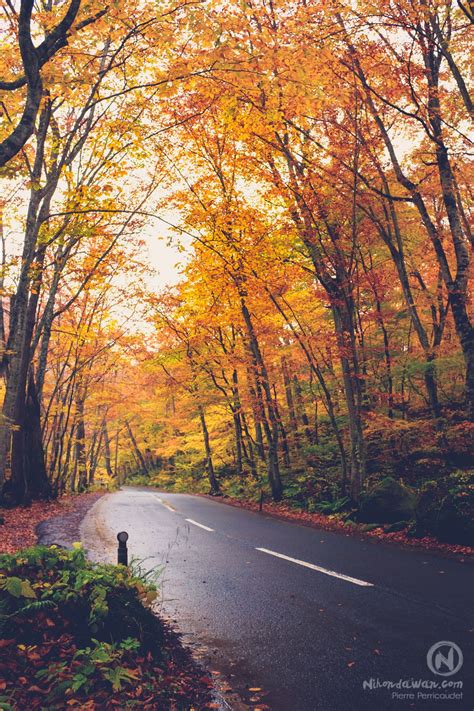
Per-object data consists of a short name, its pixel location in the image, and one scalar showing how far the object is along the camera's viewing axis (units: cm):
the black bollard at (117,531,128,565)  563
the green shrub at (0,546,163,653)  384
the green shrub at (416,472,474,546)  847
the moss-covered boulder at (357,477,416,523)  1036
